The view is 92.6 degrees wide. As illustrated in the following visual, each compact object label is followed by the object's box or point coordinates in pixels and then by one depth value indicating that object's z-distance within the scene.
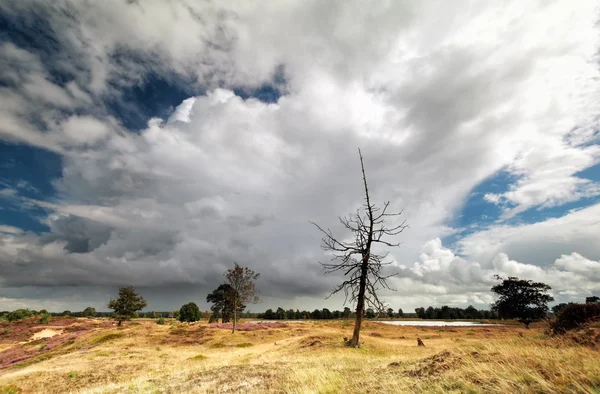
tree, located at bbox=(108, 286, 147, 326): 52.00
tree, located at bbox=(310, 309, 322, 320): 137.00
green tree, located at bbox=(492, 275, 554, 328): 44.44
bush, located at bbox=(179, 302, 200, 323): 69.69
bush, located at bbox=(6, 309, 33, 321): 69.50
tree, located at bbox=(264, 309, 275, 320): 124.44
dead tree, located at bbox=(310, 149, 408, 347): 18.67
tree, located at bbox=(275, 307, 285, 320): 123.31
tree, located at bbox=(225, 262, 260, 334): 44.56
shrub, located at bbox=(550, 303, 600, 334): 13.61
